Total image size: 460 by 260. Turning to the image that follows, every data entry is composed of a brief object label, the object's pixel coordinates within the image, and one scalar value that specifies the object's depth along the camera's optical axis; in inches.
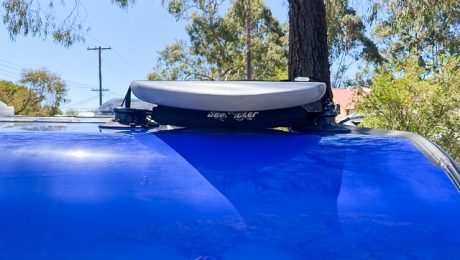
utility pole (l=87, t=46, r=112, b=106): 2063.2
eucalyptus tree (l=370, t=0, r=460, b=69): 286.8
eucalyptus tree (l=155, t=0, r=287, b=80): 925.2
